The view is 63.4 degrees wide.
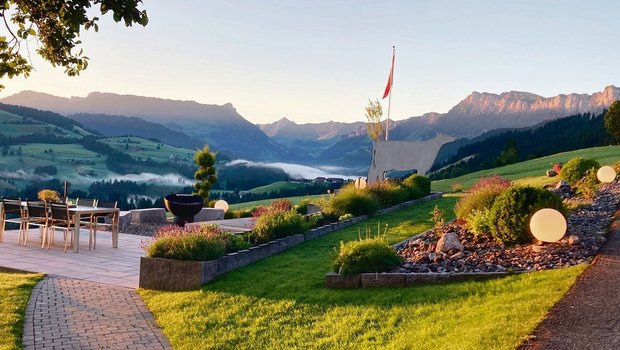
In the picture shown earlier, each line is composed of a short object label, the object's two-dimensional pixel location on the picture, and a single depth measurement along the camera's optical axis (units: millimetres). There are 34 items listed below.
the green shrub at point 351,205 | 13266
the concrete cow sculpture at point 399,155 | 23359
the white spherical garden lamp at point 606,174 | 14641
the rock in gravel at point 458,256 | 7064
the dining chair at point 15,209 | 11016
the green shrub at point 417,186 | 17531
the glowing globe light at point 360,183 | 16525
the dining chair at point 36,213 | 10523
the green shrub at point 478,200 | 9588
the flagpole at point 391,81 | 23188
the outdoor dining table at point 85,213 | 10181
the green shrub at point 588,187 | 11906
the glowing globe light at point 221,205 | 17250
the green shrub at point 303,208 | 15672
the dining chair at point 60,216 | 10203
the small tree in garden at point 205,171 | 21094
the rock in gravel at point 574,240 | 6988
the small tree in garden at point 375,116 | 27625
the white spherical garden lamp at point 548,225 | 6836
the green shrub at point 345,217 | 12827
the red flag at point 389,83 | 23500
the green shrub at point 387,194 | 15448
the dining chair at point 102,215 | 11180
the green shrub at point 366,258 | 6691
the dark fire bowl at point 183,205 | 14055
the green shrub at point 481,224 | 8203
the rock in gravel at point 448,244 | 7496
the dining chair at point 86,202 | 12045
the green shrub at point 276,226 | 9664
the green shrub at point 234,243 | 8555
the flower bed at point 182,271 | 7414
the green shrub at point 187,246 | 7656
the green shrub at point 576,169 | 16281
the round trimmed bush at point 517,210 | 7488
